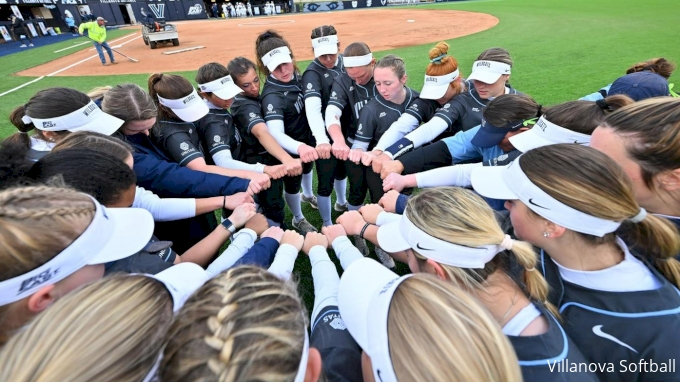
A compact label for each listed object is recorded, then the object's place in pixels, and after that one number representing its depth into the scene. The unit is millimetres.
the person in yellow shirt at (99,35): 14385
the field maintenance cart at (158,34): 18922
